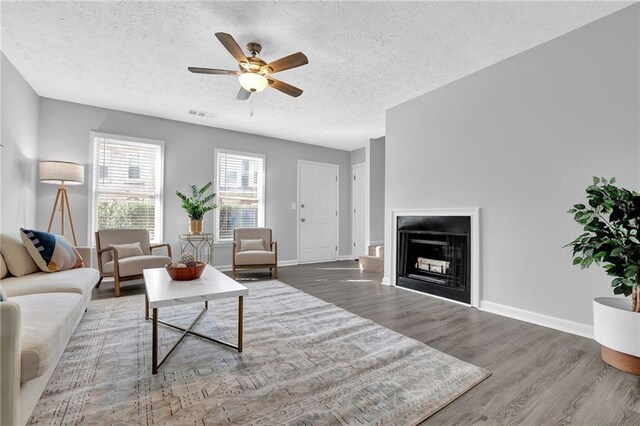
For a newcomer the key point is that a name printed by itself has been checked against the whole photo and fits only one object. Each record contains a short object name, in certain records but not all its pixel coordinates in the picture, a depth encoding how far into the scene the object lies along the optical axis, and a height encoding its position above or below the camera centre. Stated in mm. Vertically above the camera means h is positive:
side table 4593 -491
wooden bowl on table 2283 -445
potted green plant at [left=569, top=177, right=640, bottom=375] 1807 -264
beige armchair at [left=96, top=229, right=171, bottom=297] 3537 -523
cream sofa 1114 -545
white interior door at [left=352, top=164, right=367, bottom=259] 6789 +206
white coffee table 1781 -507
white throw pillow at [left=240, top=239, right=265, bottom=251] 4828 -467
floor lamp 3551 +471
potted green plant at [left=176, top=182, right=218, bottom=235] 4613 +135
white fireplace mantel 3195 -294
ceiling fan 2357 +1285
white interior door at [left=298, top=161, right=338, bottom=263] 6324 +126
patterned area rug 1433 -969
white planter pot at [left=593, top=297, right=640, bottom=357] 1786 -696
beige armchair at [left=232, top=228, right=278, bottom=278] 4531 -546
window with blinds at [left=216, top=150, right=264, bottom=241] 5379 +485
